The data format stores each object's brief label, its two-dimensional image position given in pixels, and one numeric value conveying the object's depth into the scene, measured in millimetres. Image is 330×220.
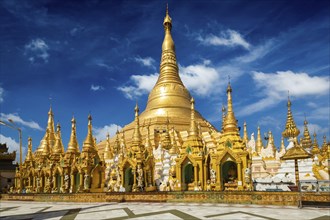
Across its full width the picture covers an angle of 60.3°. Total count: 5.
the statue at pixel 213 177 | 20595
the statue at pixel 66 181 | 25188
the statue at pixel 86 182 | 23078
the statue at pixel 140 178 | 21781
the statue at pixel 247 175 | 18859
